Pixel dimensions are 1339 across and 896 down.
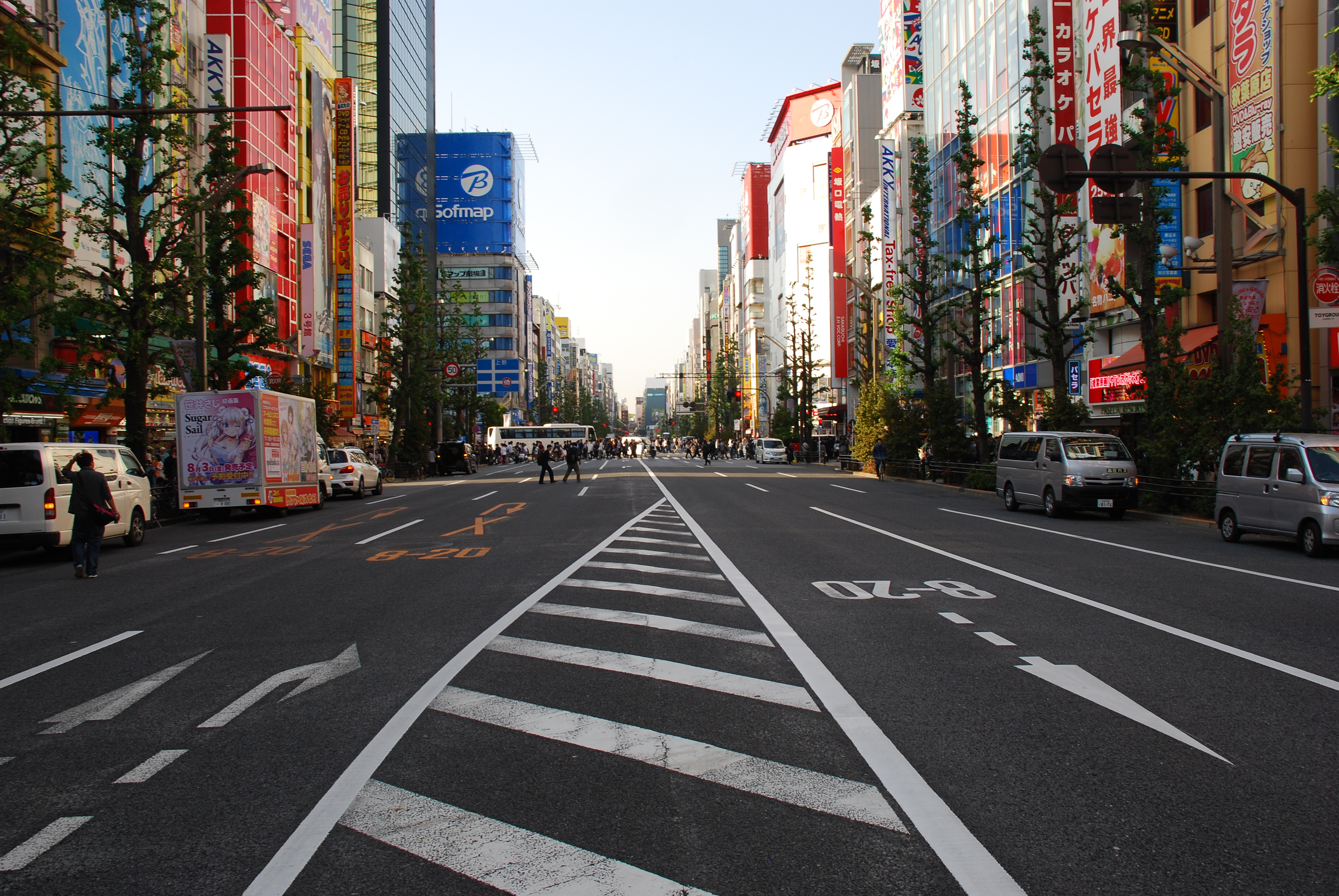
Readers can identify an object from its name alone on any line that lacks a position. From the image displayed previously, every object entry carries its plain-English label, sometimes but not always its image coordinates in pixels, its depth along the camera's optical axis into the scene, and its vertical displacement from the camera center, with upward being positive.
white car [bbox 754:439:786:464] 69.19 -1.21
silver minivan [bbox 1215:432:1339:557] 14.09 -0.95
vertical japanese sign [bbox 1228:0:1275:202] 25.16 +8.71
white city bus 102.56 +0.50
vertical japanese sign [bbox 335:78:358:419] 59.06 +12.64
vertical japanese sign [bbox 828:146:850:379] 81.75 +15.76
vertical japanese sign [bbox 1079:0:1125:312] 32.03 +10.35
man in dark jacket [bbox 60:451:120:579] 13.23 -0.89
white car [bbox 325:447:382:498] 32.91 -1.02
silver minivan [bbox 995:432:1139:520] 21.08 -0.99
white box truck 23.36 -0.12
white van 15.66 -0.77
